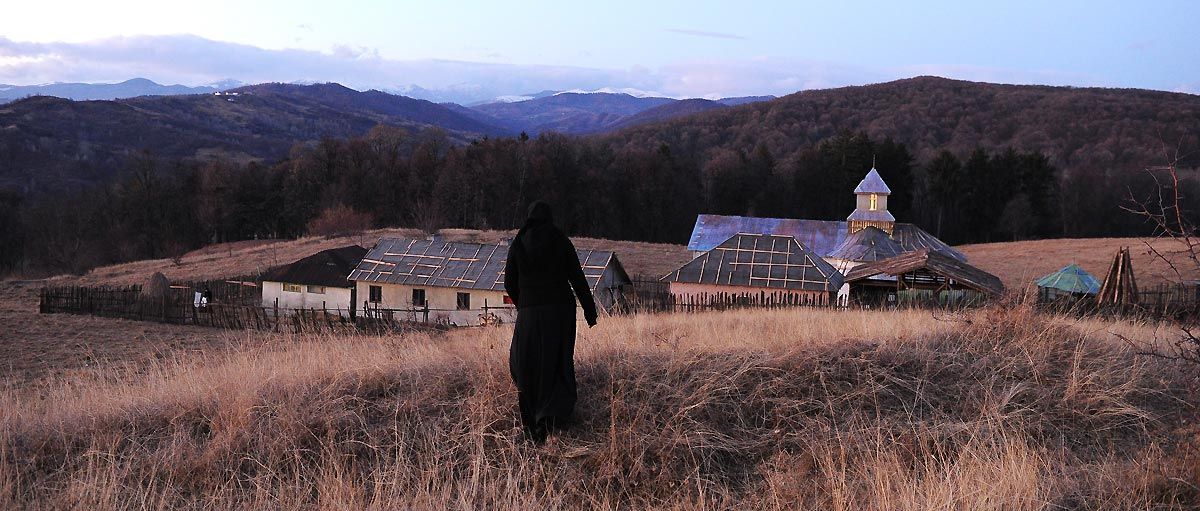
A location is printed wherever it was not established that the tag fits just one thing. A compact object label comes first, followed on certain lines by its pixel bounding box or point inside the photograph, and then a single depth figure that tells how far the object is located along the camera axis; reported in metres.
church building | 22.48
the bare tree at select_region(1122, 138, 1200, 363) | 4.20
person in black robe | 5.37
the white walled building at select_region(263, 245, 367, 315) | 31.78
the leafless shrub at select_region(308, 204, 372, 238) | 55.06
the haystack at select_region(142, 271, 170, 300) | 32.41
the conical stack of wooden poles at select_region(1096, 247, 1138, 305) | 20.05
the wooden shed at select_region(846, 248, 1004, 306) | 20.69
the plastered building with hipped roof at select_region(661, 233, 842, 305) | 25.14
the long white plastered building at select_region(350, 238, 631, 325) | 27.56
